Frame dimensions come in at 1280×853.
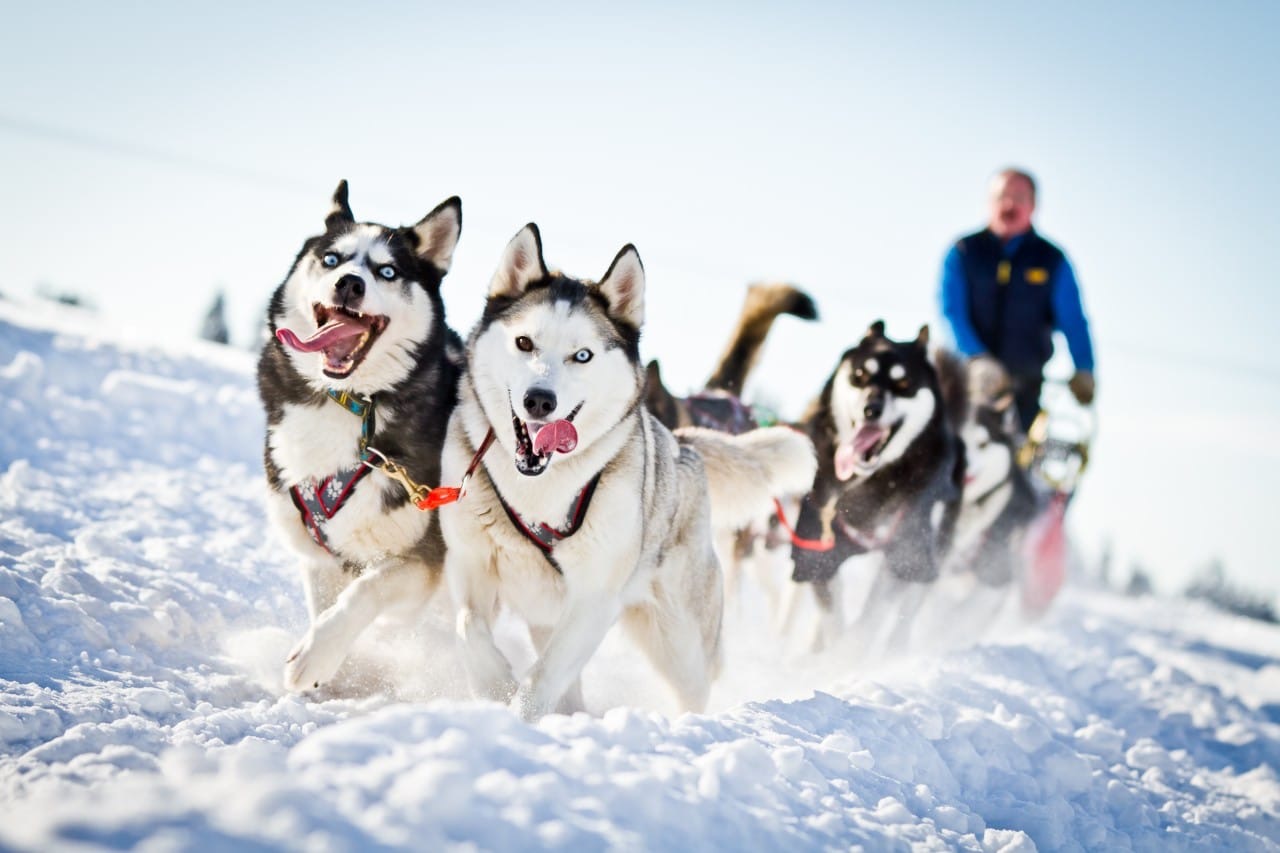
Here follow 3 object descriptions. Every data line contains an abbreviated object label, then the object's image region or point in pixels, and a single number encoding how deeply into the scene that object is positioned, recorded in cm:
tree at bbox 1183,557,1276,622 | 3909
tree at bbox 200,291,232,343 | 2891
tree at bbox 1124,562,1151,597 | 4569
